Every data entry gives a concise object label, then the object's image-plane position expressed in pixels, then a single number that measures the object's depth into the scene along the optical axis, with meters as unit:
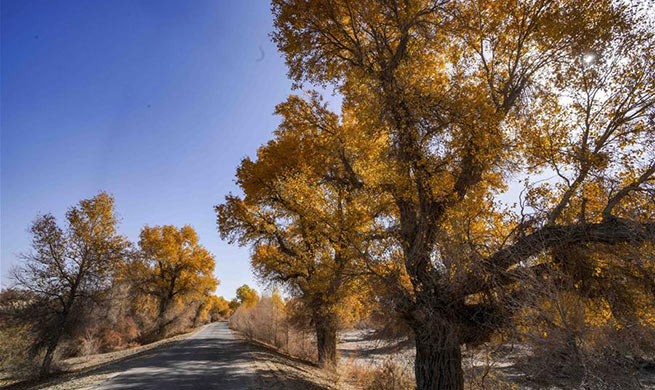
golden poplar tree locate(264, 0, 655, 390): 5.62
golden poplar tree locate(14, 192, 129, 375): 13.30
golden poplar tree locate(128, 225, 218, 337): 28.44
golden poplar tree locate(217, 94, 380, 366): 8.56
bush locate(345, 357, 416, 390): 9.54
